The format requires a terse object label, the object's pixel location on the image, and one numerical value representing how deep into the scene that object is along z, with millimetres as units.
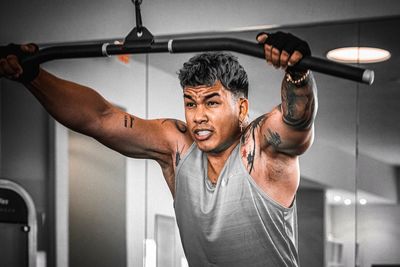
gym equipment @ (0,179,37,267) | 3797
